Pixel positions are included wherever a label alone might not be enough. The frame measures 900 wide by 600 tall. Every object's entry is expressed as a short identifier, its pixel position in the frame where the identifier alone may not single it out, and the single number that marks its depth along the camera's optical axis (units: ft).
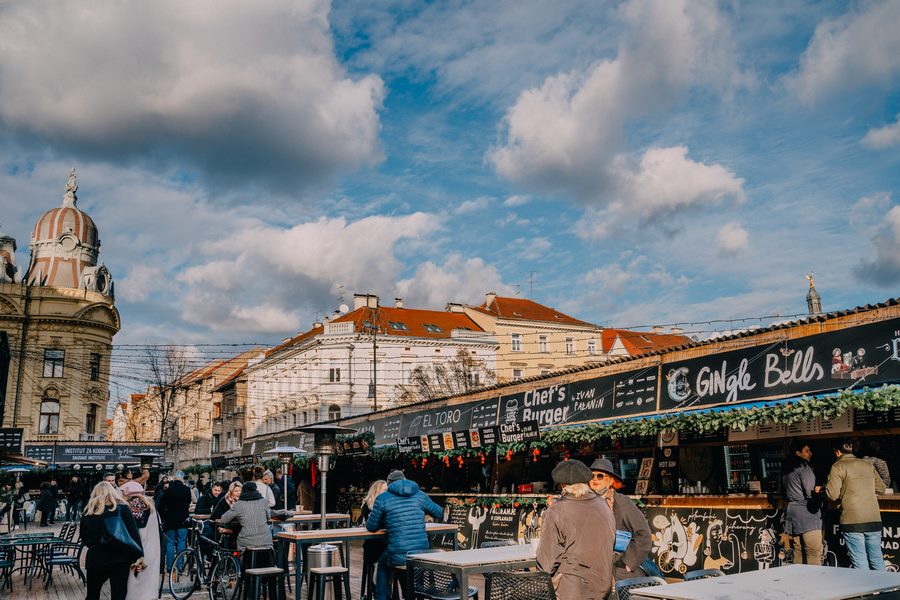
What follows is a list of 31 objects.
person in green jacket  29.55
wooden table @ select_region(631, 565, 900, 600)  15.25
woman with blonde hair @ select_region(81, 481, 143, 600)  24.79
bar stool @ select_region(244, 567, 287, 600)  30.71
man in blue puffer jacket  28.68
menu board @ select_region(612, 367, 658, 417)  47.06
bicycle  34.86
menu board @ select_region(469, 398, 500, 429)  61.67
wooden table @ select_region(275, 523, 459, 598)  32.89
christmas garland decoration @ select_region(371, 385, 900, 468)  31.24
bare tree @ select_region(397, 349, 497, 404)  176.24
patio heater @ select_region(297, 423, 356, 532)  40.88
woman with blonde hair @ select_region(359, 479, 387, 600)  32.24
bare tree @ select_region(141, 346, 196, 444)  178.70
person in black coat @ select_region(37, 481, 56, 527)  96.05
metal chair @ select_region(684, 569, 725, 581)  19.25
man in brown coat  18.08
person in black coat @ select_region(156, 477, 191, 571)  43.34
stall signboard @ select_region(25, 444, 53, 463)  150.41
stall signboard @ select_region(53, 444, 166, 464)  142.82
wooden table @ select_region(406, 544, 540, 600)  23.25
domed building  196.13
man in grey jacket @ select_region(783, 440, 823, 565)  32.09
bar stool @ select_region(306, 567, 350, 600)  29.63
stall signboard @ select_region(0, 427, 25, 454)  98.12
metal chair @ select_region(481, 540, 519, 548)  30.78
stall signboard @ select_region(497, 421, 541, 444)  49.26
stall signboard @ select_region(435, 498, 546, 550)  48.47
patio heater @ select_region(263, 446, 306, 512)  59.03
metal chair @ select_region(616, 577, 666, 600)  19.35
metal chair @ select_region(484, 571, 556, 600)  19.25
